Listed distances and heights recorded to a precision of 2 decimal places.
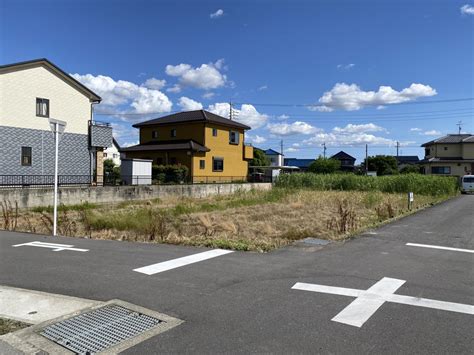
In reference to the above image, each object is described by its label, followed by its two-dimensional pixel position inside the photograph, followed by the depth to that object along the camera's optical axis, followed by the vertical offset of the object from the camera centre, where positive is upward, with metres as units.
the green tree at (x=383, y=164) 70.62 +1.80
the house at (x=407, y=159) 98.05 +3.98
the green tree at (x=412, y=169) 61.06 +0.84
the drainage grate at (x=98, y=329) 3.58 -1.55
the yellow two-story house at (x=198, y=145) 35.22 +2.69
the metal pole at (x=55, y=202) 9.89 -0.78
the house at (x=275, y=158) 87.00 +3.44
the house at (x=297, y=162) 103.56 +3.07
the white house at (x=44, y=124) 21.23 +2.86
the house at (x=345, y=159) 96.81 +3.62
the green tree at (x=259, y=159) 61.50 +2.29
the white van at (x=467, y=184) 36.72 -0.93
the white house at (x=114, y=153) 58.22 +2.94
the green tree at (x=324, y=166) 68.32 +1.32
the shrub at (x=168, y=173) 30.38 -0.03
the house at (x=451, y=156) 51.62 +2.48
